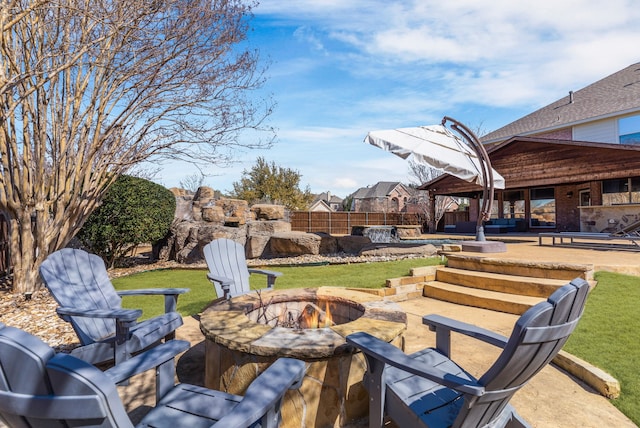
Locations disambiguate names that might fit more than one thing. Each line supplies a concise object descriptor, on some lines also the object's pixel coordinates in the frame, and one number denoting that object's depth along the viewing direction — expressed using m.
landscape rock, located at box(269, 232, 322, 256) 10.70
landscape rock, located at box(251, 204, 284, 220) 12.64
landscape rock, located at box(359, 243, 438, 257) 9.10
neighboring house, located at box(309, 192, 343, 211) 51.32
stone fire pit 1.96
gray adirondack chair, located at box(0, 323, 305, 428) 0.91
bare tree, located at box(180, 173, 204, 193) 27.85
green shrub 8.52
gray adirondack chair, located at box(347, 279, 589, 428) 1.34
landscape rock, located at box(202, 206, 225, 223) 11.33
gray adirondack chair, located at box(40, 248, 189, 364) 2.54
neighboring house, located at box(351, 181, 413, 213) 43.00
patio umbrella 6.93
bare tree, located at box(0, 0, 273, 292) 5.49
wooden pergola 11.51
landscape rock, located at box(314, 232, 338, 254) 11.19
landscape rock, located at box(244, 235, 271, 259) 10.75
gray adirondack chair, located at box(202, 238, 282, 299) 4.12
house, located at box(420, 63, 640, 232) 11.89
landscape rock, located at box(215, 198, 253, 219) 12.20
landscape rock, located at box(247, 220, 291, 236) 11.23
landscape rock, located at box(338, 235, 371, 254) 10.97
